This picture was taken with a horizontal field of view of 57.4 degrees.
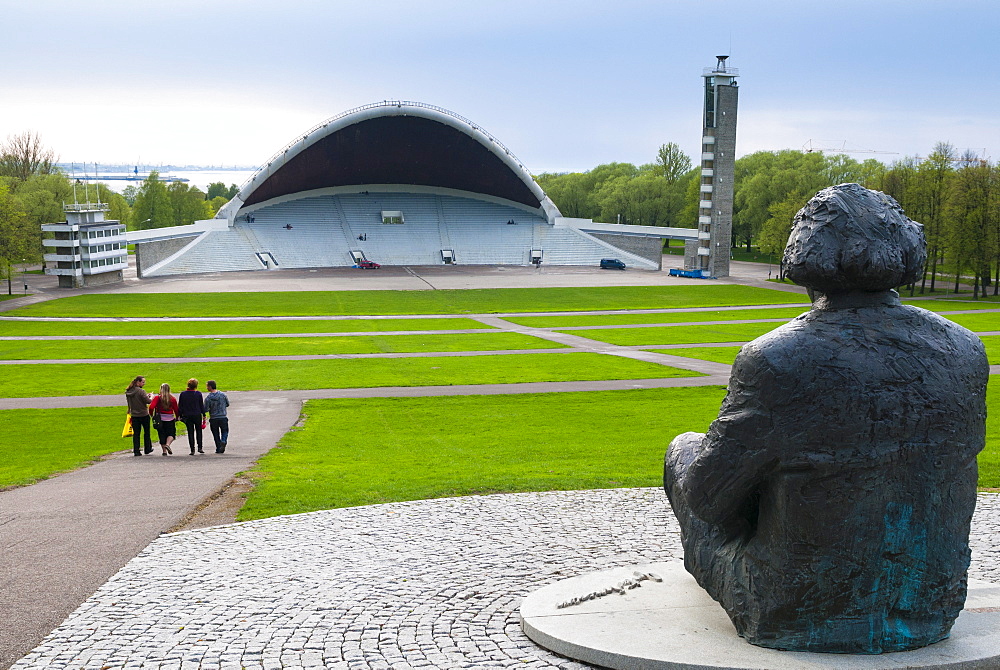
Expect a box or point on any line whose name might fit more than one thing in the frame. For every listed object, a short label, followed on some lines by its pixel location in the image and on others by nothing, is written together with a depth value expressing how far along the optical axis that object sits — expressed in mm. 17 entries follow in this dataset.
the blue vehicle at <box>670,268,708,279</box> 77375
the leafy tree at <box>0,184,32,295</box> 60250
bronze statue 5883
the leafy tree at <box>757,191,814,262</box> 75312
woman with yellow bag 18641
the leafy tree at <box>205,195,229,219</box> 143425
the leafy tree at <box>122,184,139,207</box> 186175
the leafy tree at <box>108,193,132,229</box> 104875
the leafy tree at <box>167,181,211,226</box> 112688
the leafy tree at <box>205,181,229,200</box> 198625
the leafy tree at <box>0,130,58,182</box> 105500
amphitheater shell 82750
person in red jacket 18953
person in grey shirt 18719
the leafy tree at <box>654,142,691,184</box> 116312
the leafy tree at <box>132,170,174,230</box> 104062
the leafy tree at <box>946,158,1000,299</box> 61969
